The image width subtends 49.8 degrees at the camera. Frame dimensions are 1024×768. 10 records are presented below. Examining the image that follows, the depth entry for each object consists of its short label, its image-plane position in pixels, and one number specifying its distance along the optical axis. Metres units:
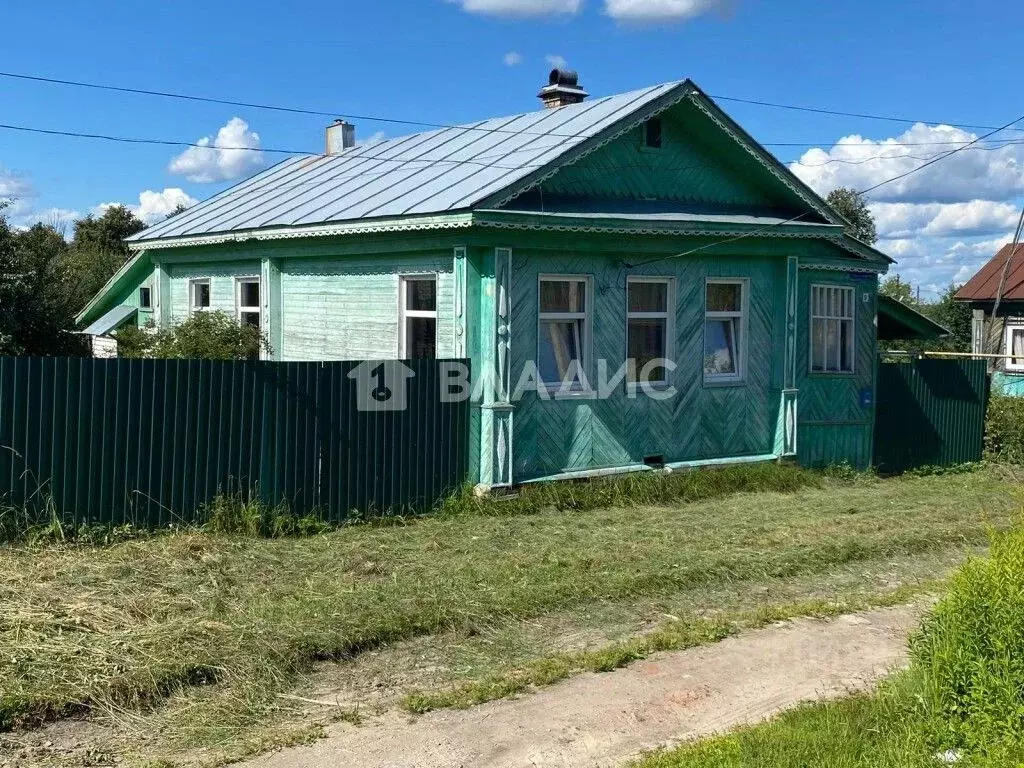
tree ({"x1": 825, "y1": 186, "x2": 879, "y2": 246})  40.47
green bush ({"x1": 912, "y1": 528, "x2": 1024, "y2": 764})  5.15
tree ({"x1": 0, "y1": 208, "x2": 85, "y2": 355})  16.50
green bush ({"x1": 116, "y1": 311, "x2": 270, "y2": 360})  13.93
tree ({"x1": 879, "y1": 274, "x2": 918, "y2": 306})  47.17
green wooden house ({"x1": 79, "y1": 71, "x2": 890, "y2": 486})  12.00
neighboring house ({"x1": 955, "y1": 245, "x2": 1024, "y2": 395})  27.75
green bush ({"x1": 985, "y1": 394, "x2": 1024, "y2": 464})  17.42
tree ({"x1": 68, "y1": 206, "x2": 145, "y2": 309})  35.66
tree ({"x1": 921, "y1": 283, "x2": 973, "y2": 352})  36.47
